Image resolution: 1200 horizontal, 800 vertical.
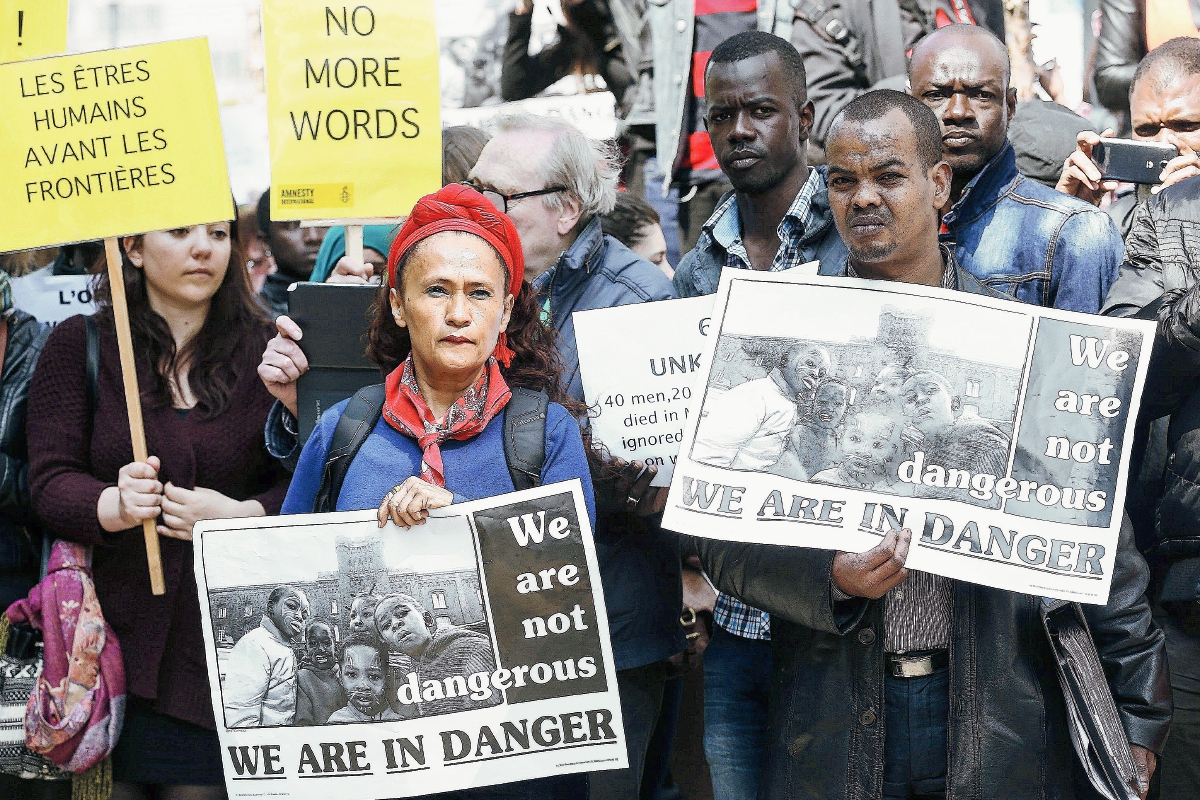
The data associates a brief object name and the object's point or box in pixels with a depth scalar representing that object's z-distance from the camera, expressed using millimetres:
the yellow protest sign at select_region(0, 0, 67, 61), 4742
